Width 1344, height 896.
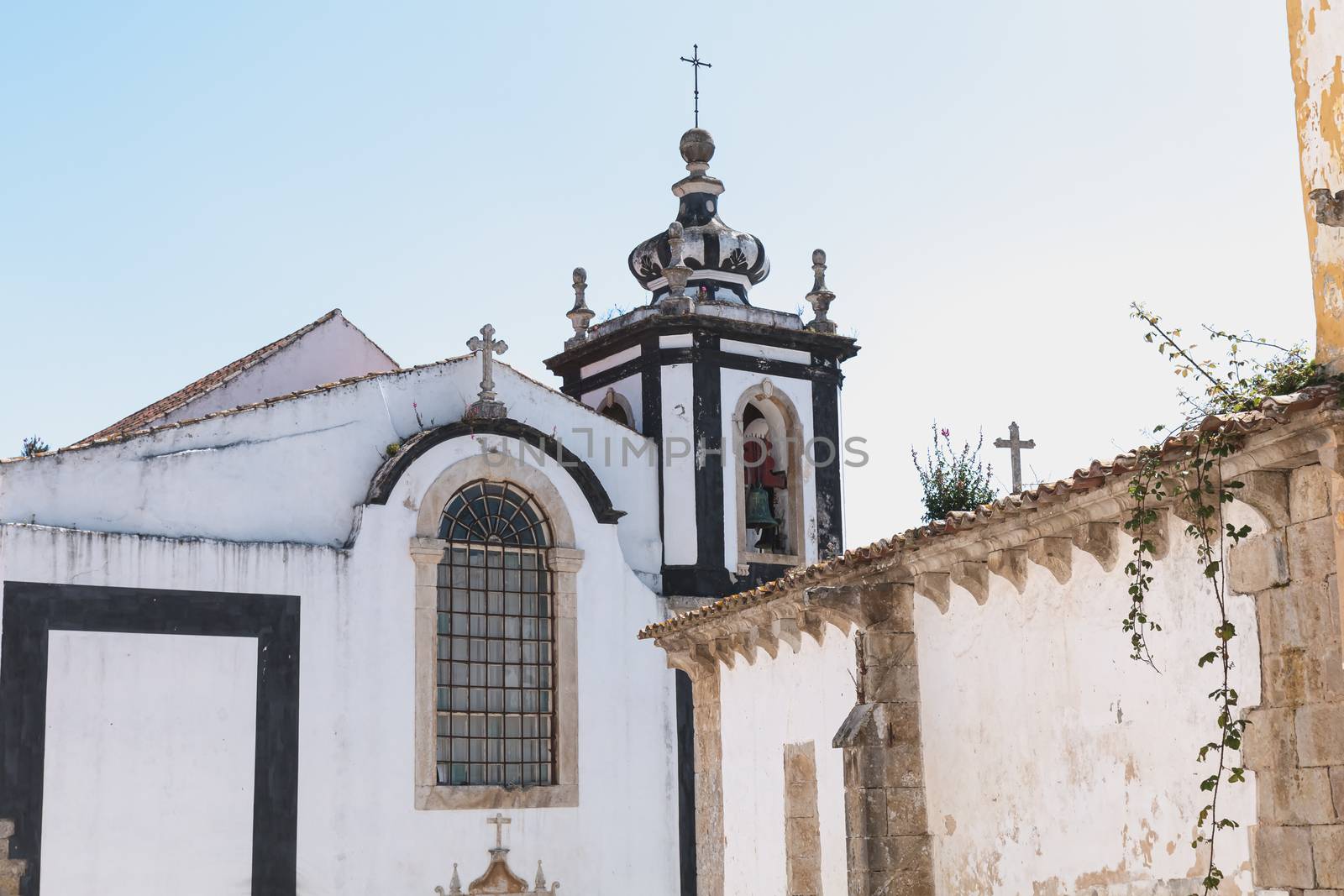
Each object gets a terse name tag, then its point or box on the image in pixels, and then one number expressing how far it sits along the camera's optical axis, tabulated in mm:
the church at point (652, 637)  7180
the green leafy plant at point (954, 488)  18422
